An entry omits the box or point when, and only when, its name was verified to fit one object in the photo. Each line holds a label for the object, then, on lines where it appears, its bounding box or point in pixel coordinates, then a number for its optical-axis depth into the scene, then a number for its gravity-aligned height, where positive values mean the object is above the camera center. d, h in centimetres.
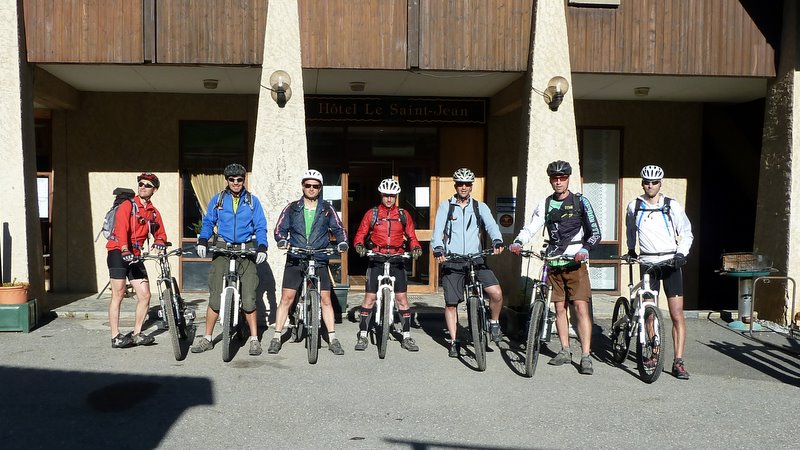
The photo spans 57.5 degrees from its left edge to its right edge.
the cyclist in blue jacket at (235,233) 754 -40
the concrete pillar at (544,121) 952 +98
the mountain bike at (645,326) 666 -124
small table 981 -140
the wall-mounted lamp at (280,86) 931 +138
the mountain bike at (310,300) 726 -107
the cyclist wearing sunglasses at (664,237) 695 -39
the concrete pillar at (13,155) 924 +48
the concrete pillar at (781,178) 983 +26
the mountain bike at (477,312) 706 -114
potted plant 862 -119
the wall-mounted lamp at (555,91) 947 +136
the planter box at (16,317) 857 -147
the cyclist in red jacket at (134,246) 763 -56
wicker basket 974 -89
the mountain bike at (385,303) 754 -114
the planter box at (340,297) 984 -140
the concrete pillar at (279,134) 938 +78
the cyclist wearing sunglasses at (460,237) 761 -44
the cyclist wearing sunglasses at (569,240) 712 -44
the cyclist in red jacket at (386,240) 802 -51
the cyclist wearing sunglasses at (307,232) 767 -40
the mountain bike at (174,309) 729 -123
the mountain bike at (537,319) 680 -116
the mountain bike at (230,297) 719 -104
